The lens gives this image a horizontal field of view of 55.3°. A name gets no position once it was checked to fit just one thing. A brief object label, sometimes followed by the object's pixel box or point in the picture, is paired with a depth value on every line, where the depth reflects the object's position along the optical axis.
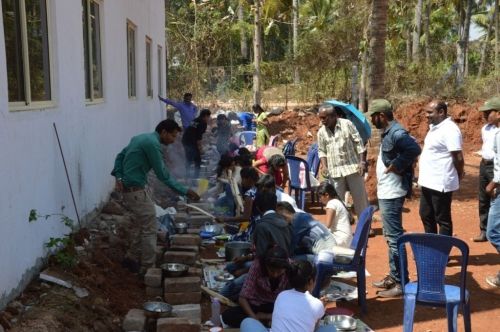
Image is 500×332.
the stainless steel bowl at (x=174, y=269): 4.56
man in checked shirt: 6.27
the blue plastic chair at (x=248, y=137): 12.32
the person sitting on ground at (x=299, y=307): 2.97
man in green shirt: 4.86
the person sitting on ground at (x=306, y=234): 4.42
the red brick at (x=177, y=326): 3.66
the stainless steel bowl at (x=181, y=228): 6.26
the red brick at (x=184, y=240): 5.62
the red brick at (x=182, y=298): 4.39
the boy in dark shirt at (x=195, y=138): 9.67
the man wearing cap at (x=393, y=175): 4.71
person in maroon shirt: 3.70
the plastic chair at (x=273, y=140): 11.39
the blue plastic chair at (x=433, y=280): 3.53
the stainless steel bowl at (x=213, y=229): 6.68
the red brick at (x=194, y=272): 4.69
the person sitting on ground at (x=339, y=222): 5.04
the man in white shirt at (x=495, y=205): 4.47
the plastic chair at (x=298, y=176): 7.73
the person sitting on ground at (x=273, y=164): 6.32
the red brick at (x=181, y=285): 4.40
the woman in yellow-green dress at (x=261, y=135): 9.98
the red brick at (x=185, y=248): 5.38
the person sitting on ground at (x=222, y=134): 10.73
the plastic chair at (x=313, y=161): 8.76
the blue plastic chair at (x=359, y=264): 4.29
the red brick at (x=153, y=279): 4.55
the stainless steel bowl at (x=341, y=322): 3.84
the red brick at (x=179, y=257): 5.08
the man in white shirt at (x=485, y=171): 6.07
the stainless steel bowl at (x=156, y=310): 3.93
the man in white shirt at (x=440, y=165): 4.93
